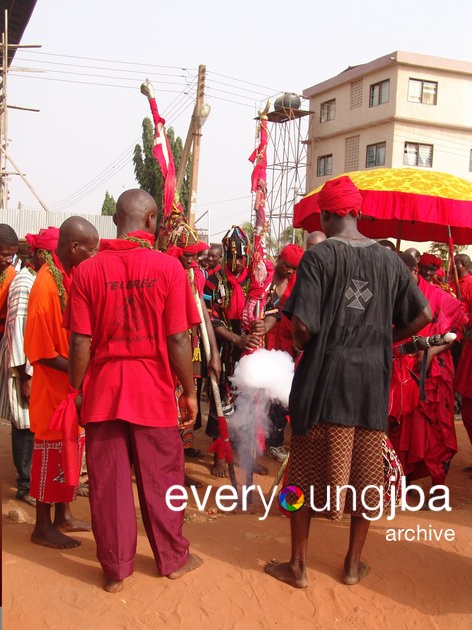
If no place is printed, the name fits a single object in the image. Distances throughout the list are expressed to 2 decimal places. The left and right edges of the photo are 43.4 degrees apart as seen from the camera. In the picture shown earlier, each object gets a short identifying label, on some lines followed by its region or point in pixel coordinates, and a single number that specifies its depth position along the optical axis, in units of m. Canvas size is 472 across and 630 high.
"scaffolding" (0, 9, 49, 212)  19.94
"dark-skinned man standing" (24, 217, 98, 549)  3.71
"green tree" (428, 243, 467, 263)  22.68
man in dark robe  3.10
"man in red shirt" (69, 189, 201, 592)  3.14
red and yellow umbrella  4.77
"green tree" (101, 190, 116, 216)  38.69
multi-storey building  28.34
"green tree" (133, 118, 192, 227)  31.61
